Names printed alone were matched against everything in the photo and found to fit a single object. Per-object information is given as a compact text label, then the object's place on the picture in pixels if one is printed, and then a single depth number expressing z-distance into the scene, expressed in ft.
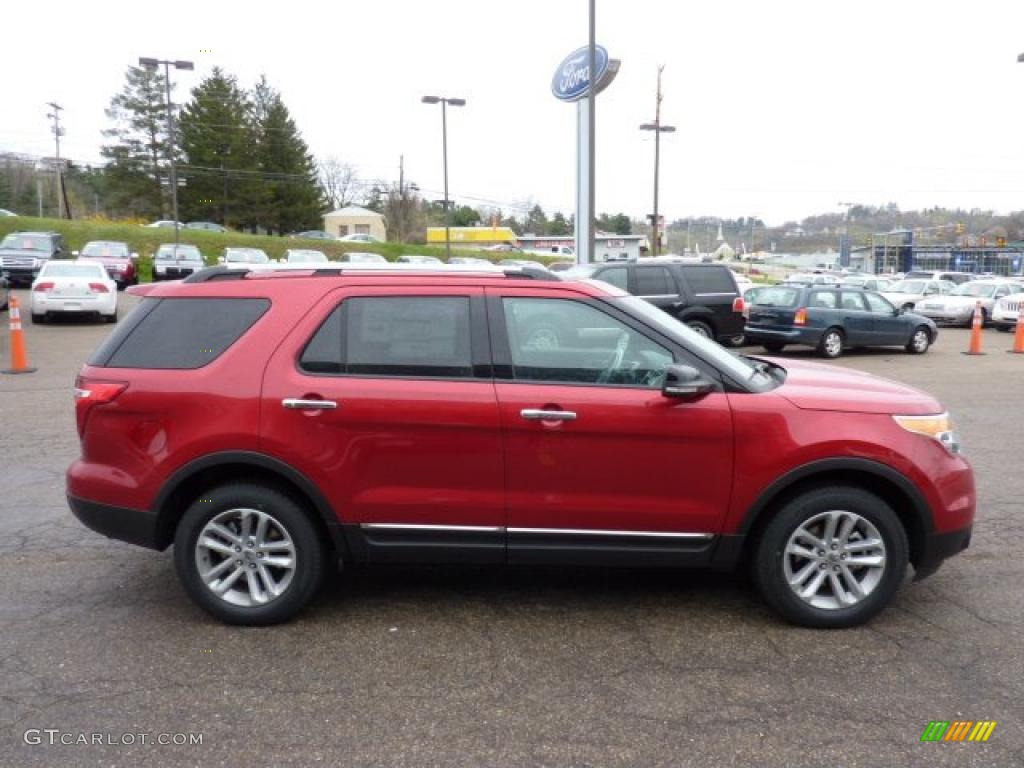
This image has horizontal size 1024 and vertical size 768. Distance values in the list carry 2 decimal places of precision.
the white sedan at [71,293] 61.82
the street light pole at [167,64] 104.78
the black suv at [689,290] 48.11
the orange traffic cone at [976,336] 58.03
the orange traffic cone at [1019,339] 59.09
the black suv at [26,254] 95.30
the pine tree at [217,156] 206.18
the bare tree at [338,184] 319.68
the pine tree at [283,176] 215.51
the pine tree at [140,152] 208.54
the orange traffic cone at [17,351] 42.47
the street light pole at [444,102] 126.62
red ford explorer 13.10
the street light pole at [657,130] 141.59
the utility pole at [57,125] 249.34
